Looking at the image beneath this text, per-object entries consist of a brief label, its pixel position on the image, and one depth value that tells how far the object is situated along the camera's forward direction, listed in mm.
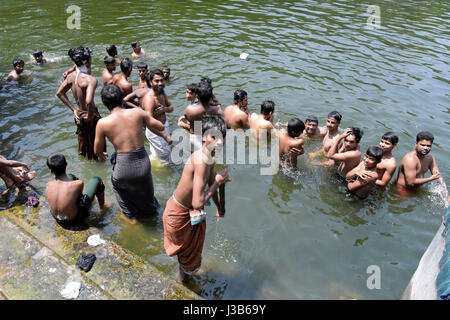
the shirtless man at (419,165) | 5109
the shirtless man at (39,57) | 9992
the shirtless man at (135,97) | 5973
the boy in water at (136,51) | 10309
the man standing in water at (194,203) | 3230
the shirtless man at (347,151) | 5270
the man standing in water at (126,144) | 4180
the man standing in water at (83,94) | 5438
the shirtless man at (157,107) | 5404
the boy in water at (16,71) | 9109
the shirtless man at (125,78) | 6715
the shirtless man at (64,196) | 4180
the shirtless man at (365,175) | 4871
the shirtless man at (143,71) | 6902
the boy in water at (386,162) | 5188
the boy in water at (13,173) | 4793
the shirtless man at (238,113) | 6703
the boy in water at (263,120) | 6386
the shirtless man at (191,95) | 6357
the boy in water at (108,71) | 7145
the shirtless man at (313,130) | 6258
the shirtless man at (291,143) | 5414
